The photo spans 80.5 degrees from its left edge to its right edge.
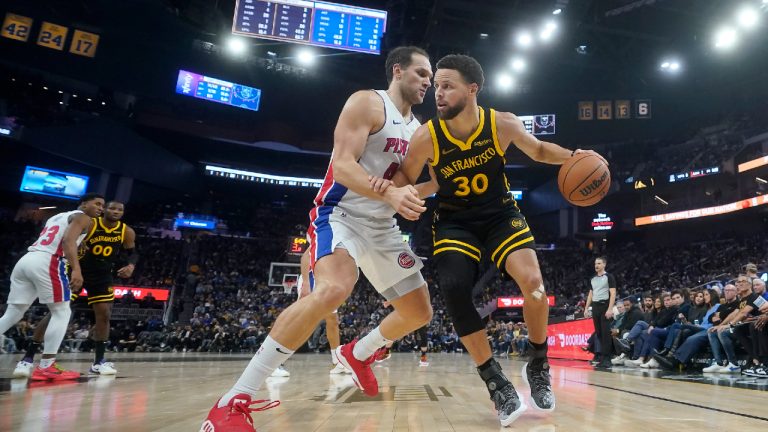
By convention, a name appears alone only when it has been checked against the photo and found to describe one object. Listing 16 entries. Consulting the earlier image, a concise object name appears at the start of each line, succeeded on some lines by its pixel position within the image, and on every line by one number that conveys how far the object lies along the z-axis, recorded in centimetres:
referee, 790
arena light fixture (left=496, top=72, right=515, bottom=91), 2613
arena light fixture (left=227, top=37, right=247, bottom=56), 2255
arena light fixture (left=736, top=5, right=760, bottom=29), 1775
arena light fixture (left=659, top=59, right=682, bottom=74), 2450
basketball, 304
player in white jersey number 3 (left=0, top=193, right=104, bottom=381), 471
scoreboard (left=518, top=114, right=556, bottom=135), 2756
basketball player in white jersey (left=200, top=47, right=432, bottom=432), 213
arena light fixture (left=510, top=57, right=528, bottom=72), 2424
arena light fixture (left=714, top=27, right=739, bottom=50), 1949
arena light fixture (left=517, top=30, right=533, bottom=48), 1978
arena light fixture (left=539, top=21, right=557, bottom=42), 1908
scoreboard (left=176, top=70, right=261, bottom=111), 2339
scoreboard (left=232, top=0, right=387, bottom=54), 1730
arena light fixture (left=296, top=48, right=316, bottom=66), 2303
